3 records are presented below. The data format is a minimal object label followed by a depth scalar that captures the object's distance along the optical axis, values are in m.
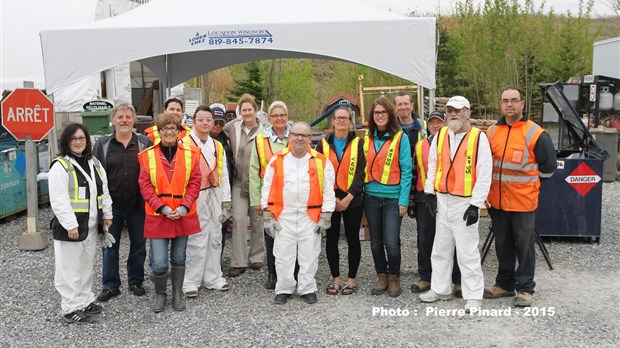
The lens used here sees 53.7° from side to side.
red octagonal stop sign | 6.81
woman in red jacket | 4.71
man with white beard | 4.64
